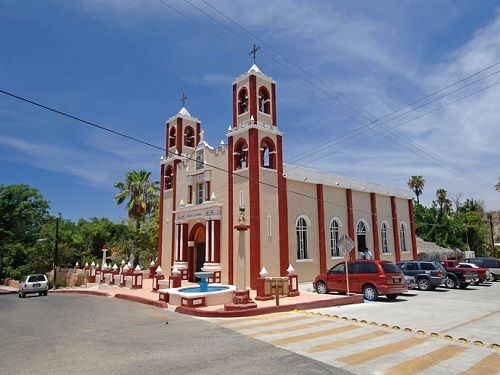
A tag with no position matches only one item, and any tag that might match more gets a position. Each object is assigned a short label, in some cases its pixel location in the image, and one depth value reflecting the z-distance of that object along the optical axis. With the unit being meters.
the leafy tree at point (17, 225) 42.41
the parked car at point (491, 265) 25.98
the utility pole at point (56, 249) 36.43
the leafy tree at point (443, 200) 59.40
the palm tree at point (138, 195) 38.78
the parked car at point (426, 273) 20.16
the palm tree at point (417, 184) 61.78
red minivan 16.25
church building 21.36
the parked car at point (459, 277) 21.27
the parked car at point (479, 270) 22.59
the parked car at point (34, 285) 26.77
